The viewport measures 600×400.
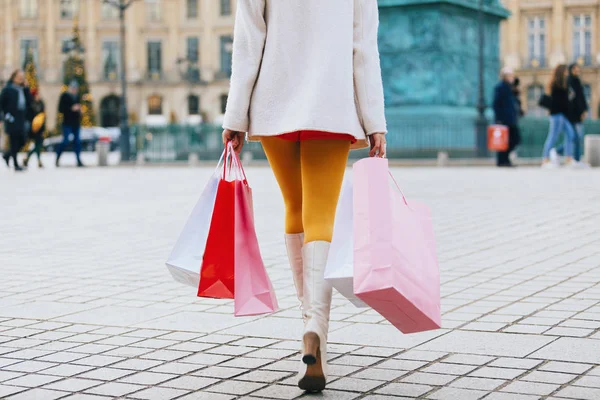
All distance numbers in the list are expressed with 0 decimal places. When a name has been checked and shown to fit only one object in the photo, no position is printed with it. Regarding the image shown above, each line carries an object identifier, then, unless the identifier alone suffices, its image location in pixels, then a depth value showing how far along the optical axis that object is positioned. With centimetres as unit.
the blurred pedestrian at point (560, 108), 2131
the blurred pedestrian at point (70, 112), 2541
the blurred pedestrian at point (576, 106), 2139
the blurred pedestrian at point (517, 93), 2233
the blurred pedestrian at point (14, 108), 2222
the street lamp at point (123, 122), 3091
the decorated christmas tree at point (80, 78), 6328
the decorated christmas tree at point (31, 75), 5535
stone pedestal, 2398
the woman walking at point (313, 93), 428
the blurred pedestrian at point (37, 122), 2327
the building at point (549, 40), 6881
